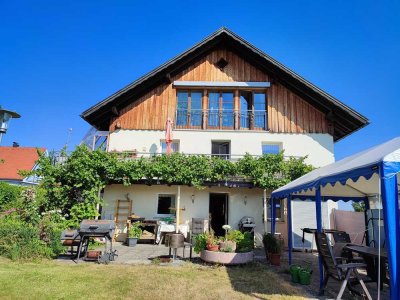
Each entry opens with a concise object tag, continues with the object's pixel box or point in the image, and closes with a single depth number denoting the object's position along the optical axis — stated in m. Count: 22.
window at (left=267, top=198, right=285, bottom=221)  13.60
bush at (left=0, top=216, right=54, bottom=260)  8.01
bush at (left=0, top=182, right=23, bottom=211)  16.34
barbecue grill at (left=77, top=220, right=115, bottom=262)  8.13
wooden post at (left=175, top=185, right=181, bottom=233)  12.62
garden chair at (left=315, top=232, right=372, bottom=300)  4.79
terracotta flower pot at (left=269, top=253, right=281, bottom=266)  8.43
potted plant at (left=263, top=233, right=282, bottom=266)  8.44
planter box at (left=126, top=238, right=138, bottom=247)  11.77
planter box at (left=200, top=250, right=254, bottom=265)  7.91
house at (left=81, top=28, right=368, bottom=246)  14.11
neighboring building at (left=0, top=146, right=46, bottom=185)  24.91
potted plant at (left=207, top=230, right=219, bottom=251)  8.16
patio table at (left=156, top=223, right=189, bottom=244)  12.66
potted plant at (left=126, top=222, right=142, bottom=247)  11.80
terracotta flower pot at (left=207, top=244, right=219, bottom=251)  8.15
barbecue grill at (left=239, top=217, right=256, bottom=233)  12.64
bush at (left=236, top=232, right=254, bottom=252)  8.28
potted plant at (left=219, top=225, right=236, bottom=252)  8.08
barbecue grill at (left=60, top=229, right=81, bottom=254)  9.03
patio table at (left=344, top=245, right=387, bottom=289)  5.66
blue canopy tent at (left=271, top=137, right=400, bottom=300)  3.77
